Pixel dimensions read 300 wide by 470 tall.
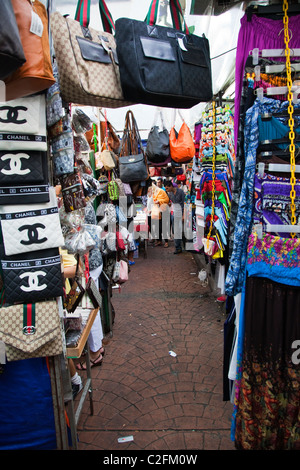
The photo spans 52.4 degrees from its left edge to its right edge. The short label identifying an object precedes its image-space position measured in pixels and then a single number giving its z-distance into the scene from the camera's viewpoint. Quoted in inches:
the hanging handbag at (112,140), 191.5
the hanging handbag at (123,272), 176.4
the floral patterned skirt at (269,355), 79.4
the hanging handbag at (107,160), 172.7
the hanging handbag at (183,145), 205.6
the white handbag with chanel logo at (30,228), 74.9
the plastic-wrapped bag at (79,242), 105.9
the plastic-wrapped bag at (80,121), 116.9
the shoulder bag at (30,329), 77.1
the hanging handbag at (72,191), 102.0
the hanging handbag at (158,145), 211.2
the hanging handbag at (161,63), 70.5
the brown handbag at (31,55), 61.7
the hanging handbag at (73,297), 103.2
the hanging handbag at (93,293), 108.4
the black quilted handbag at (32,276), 76.0
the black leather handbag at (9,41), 51.5
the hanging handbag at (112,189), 172.7
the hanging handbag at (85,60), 68.1
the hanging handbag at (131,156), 181.6
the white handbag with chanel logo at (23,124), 71.3
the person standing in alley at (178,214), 385.1
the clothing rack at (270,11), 83.0
